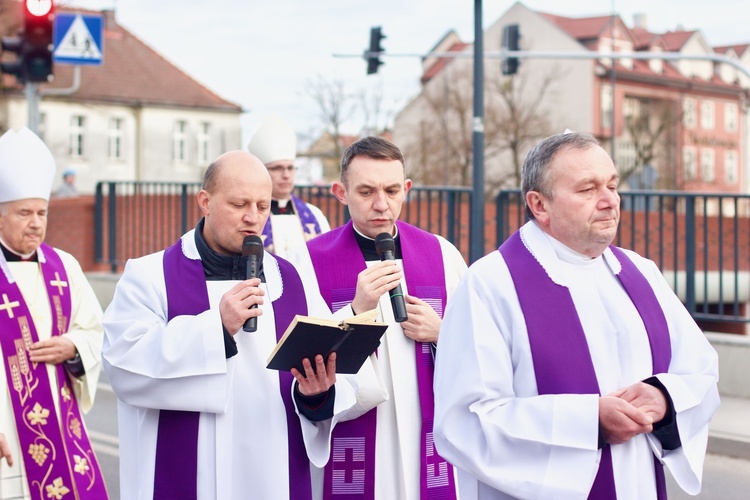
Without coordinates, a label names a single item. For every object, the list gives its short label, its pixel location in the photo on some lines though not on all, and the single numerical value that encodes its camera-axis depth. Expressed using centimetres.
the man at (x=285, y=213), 742
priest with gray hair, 319
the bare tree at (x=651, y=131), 5588
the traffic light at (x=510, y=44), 2180
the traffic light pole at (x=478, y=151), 1225
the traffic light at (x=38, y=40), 1152
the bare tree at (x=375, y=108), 5012
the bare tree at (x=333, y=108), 4922
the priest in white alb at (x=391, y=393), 448
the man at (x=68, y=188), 2055
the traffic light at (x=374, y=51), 2227
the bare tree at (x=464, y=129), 4931
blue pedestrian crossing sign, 1250
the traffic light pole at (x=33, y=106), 1220
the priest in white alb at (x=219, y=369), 382
